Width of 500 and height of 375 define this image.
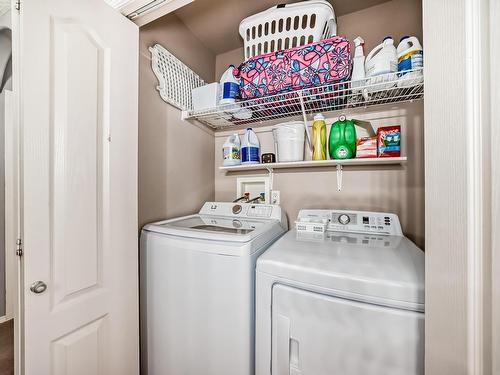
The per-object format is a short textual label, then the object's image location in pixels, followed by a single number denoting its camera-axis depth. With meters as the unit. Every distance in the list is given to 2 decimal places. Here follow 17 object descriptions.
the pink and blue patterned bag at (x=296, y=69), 1.30
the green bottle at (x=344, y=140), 1.53
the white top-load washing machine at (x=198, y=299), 1.04
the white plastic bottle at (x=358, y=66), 1.33
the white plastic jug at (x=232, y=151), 1.89
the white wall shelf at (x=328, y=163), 1.44
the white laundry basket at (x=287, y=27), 1.46
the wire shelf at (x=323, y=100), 1.28
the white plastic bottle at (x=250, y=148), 1.85
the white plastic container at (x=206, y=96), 1.71
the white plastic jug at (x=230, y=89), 1.62
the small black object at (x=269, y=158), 1.82
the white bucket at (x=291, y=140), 1.66
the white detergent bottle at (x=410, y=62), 1.16
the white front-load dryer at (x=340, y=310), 0.77
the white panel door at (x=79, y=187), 0.81
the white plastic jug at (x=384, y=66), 1.24
